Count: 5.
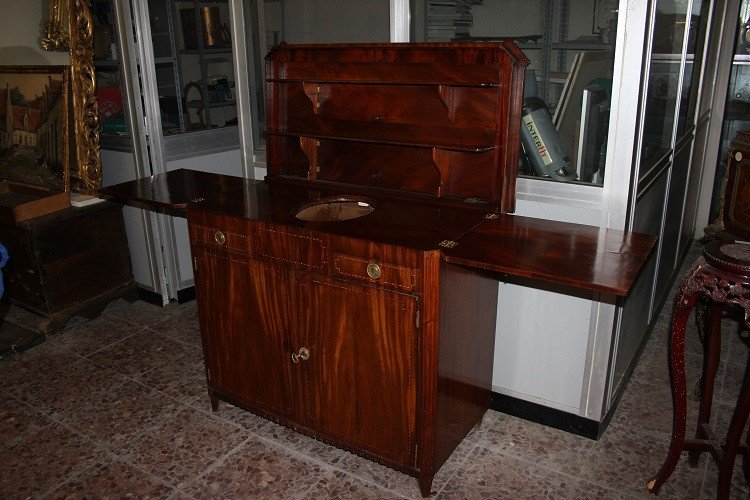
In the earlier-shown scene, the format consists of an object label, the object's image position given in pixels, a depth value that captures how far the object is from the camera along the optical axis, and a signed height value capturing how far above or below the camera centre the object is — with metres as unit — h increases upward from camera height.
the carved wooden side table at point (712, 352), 1.72 -0.92
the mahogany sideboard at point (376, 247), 1.86 -0.51
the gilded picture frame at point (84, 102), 3.09 -0.14
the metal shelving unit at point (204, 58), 3.62 +0.09
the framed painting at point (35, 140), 3.22 -0.35
